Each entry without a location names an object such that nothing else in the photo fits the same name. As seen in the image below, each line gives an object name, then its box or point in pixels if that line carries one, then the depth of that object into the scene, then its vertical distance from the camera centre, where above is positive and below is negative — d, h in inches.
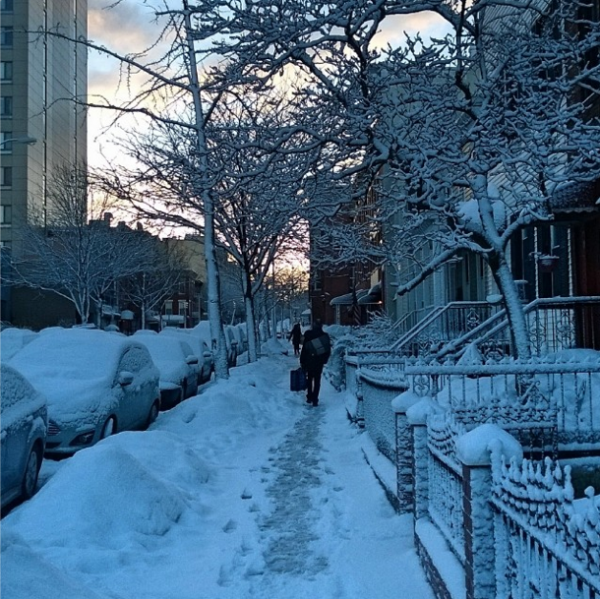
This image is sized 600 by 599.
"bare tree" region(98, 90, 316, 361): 465.4 +137.2
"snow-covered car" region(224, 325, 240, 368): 1253.1 -27.4
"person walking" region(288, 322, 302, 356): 1468.4 -8.9
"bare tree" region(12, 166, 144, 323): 1392.7 +176.0
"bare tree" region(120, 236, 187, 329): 2057.9 +154.9
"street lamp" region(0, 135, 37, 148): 937.9 +256.7
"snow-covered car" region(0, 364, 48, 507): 288.7 -41.8
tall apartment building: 2453.2 +849.7
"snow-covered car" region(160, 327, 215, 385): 847.1 -28.5
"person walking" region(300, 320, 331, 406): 681.6 -24.9
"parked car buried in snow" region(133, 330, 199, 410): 627.8 -32.4
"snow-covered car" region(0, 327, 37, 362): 700.8 -6.3
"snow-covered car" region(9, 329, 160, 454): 390.9 -30.1
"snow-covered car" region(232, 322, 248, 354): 1554.4 -15.9
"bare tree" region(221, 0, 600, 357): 402.9 +130.4
